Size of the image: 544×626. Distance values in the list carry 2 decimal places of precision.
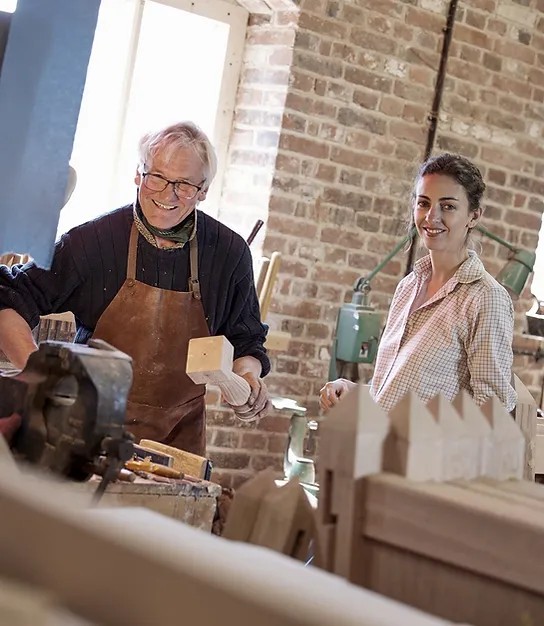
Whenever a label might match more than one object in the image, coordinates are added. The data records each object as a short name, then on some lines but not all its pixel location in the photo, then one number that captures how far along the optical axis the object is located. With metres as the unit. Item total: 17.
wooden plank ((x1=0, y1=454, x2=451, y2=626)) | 1.27
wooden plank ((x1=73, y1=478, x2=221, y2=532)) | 2.84
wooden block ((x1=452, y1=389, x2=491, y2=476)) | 2.04
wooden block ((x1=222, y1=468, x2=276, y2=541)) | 2.00
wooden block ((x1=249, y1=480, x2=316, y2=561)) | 1.99
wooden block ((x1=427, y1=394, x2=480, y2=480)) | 1.96
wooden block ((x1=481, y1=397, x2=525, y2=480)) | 2.11
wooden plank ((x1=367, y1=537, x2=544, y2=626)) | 1.77
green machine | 5.10
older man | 3.66
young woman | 3.74
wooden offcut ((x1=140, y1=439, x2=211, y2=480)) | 3.17
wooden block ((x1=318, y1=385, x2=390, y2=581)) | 1.85
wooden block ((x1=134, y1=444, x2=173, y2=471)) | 3.14
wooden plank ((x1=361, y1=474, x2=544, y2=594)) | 1.75
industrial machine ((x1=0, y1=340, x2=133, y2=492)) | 2.50
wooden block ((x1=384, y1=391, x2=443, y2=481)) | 1.88
